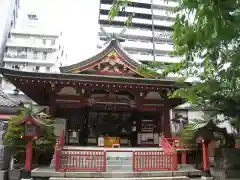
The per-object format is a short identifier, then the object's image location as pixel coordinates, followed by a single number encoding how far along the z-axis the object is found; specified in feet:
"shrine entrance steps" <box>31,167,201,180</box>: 22.11
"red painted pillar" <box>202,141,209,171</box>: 24.70
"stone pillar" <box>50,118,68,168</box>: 36.93
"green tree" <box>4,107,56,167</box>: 23.66
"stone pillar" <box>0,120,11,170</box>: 24.11
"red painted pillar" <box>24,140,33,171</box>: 22.47
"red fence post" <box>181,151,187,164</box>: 29.38
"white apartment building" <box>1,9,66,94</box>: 115.79
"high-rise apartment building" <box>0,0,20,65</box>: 101.44
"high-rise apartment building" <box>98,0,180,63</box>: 141.02
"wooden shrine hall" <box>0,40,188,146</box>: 35.20
